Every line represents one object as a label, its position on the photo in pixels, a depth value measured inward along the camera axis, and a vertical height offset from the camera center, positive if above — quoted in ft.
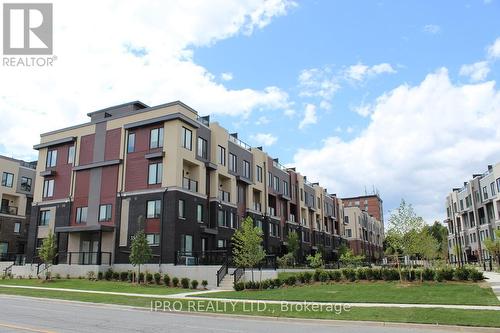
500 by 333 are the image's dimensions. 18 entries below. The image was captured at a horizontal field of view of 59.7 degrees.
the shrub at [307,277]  97.68 -2.29
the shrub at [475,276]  86.38 -2.23
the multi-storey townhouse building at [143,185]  118.32 +24.70
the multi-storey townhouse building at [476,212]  207.21 +28.43
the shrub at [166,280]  103.16 -2.69
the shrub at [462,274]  86.79 -1.83
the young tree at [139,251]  103.36 +4.13
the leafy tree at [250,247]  95.30 +4.34
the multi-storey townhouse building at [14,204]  180.34 +27.73
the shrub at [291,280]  96.22 -2.97
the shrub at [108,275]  111.02 -1.47
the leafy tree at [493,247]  148.70 +5.90
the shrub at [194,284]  100.37 -3.59
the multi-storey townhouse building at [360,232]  307.17 +24.50
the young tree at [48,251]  114.83 +4.86
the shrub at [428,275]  88.89 -1.99
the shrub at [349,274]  95.20 -1.71
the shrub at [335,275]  96.89 -1.92
